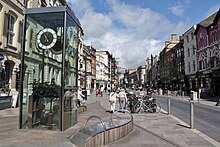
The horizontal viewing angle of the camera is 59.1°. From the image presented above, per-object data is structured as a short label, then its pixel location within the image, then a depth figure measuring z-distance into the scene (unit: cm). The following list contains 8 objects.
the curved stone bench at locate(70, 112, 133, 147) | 542
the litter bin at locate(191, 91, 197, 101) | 2650
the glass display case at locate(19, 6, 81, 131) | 800
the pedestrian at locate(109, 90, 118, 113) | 1401
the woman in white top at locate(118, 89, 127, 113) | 1492
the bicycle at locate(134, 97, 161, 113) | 1389
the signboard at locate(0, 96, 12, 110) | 1522
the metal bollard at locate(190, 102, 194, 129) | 843
